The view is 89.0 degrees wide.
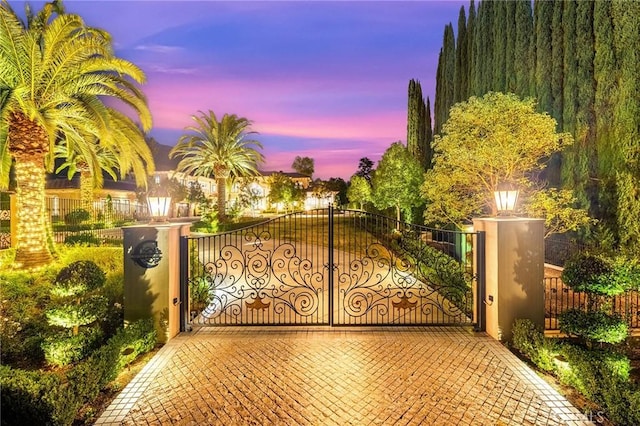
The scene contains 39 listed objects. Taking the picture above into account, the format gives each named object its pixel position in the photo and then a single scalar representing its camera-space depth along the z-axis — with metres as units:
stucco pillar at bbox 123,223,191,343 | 5.27
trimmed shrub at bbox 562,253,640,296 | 4.56
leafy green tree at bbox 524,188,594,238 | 10.23
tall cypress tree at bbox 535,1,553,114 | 14.31
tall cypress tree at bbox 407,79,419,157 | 26.92
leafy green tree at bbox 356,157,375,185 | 59.91
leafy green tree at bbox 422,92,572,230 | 10.73
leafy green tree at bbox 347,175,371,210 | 33.09
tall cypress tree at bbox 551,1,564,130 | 13.77
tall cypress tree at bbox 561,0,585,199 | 12.74
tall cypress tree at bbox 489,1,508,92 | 17.38
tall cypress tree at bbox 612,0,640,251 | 10.37
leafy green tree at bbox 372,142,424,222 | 20.41
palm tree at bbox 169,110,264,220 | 22.55
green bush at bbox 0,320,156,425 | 2.96
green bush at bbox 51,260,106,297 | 4.57
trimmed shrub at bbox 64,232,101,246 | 11.42
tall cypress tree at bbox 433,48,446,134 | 24.44
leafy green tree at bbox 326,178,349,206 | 68.75
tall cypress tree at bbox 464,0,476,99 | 20.39
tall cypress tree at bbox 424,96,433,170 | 27.10
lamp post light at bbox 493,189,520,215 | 5.53
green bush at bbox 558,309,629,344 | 4.29
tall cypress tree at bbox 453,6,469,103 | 22.05
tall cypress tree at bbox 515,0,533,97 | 15.72
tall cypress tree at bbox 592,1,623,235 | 11.16
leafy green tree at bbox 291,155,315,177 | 87.12
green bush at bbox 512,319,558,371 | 4.44
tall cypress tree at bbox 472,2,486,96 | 19.30
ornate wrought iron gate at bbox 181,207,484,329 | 5.77
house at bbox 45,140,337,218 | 26.12
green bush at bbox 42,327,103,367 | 4.51
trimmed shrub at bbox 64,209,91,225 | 17.16
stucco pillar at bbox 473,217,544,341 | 5.33
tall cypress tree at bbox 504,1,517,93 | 16.67
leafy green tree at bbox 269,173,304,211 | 46.56
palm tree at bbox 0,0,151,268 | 7.28
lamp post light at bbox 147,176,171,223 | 5.50
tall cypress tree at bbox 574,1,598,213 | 12.08
